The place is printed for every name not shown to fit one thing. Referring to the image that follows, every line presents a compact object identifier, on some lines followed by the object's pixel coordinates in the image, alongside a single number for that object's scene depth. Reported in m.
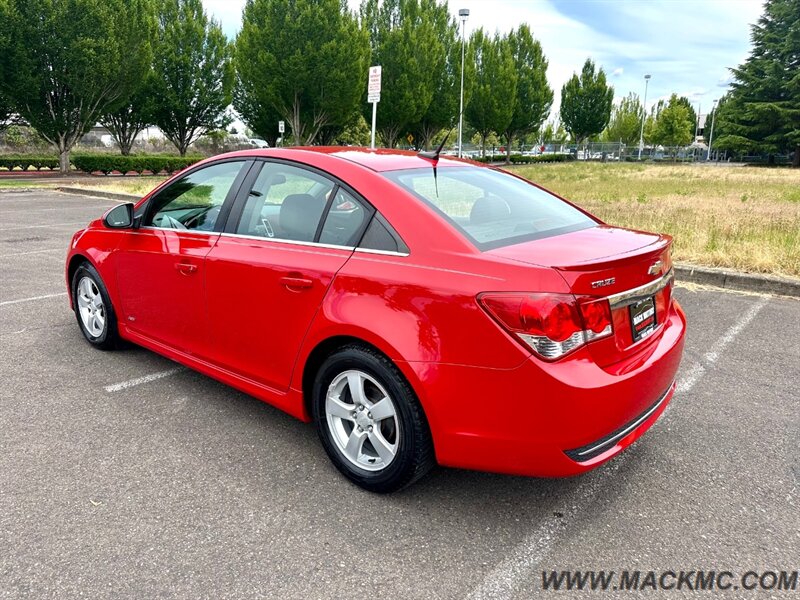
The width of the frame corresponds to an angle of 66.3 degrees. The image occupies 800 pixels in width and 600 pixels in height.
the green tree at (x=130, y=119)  34.47
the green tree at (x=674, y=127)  71.00
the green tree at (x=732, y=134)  50.30
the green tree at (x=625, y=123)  81.44
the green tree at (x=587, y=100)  68.31
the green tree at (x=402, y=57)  40.94
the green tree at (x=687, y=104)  83.49
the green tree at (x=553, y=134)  95.25
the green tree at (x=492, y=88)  53.12
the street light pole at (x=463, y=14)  34.00
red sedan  2.29
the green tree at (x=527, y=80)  59.06
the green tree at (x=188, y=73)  34.59
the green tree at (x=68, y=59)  24.55
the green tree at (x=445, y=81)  46.50
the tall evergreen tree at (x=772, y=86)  48.38
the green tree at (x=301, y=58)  30.89
